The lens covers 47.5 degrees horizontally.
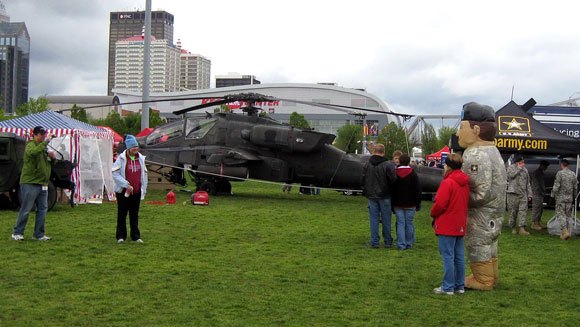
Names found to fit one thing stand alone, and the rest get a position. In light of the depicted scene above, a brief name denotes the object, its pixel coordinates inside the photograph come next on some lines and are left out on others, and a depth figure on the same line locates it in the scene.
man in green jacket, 10.21
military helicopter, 19.12
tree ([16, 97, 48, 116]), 60.97
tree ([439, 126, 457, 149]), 65.62
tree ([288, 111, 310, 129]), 66.18
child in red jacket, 7.59
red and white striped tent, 16.08
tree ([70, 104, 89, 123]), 61.44
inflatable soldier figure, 7.86
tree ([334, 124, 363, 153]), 61.90
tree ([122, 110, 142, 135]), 58.55
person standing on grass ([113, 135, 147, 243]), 10.43
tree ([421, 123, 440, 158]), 61.56
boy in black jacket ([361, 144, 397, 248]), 10.89
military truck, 13.73
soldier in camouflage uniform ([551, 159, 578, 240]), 13.24
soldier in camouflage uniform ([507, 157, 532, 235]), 13.88
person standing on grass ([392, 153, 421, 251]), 10.87
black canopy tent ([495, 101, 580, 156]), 13.23
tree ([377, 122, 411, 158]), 55.47
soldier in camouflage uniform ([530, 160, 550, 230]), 14.88
